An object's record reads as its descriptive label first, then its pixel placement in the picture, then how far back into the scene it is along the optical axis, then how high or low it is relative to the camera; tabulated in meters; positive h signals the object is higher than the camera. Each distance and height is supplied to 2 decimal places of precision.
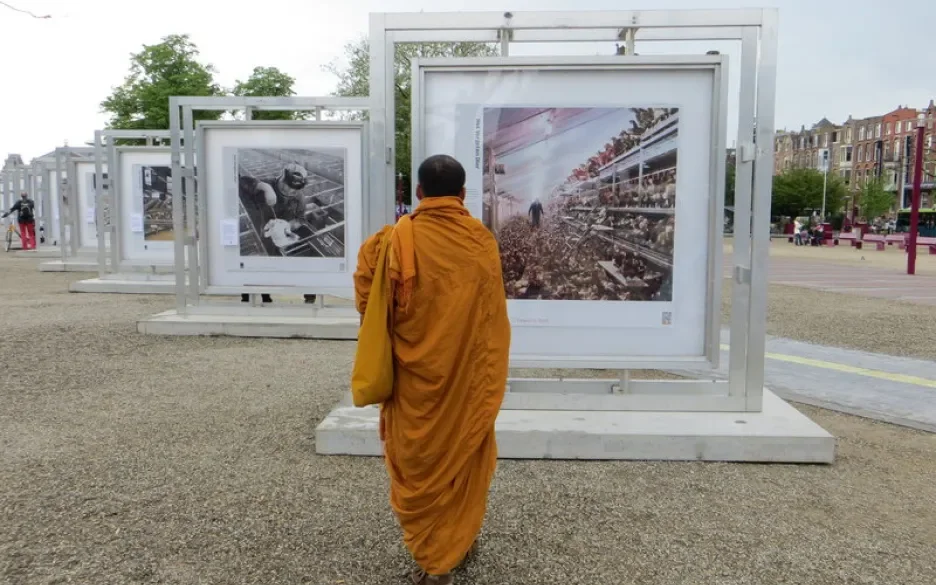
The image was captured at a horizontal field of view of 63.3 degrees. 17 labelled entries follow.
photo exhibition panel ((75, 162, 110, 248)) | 17.42 +0.64
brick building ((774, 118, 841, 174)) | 118.81 +13.71
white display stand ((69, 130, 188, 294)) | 13.49 -0.12
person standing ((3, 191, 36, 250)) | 25.66 +0.05
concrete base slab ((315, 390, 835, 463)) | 4.70 -1.33
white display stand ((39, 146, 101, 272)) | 17.20 +0.25
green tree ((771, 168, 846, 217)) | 78.25 +3.69
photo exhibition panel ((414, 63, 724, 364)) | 4.92 +0.22
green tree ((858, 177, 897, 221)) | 75.88 +2.90
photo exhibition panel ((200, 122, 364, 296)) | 9.37 +0.18
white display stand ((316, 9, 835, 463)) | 4.73 +0.02
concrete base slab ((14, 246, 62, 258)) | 24.73 -1.07
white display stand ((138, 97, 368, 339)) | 9.27 -0.07
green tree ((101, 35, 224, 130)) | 39.81 +7.52
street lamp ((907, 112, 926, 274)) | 20.05 +0.77
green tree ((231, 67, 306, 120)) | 44.09 +8.18
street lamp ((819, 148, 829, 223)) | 109.00 +10.33
